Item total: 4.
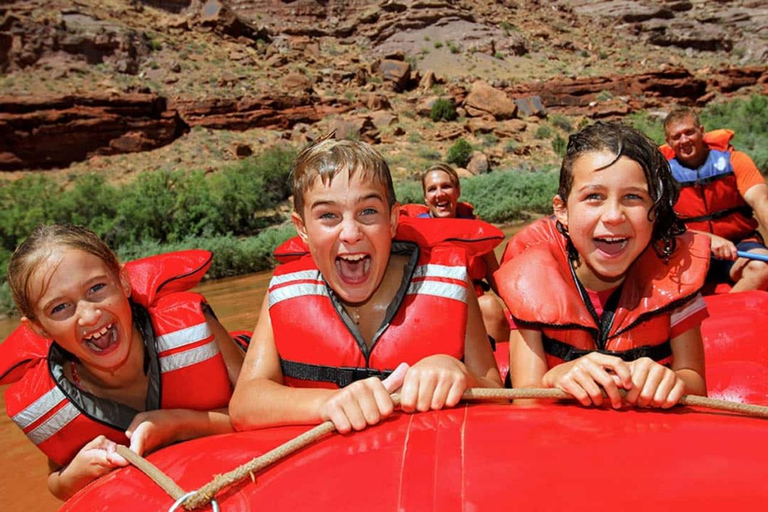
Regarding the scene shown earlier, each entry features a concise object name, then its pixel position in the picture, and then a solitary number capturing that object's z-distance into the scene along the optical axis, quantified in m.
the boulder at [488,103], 26.53
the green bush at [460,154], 20.52
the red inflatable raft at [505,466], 1.11
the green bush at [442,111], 26.02
